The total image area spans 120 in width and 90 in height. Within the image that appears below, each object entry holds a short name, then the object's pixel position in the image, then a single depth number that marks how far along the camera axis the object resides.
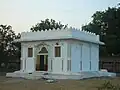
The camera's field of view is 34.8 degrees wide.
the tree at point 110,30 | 28.01
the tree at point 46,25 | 32.60
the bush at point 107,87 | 10.11
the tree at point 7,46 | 29.56
